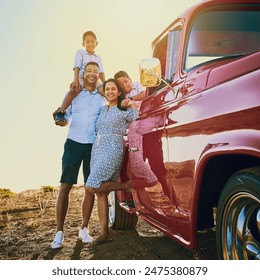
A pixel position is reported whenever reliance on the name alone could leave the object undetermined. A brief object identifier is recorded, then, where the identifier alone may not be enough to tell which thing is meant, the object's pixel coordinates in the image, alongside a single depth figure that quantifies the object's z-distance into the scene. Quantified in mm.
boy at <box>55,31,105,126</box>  4925
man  4461
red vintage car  2020
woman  4277
